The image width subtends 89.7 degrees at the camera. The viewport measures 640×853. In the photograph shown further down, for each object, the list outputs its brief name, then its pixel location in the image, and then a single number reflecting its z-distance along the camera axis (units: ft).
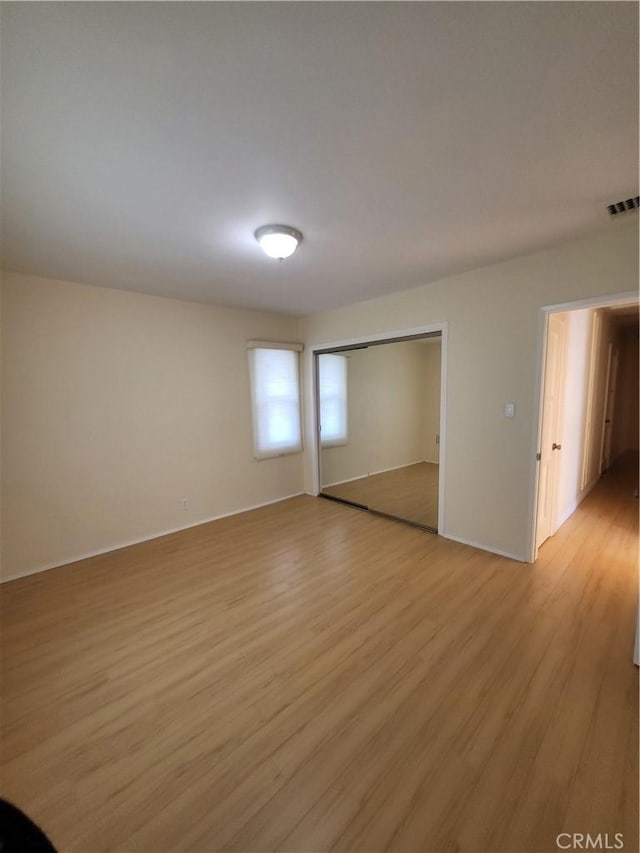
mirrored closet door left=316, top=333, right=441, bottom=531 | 15.26
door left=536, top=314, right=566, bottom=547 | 8.97
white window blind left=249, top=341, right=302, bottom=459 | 13.83
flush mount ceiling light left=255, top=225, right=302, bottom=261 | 6.60
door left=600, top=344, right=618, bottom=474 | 17.51
